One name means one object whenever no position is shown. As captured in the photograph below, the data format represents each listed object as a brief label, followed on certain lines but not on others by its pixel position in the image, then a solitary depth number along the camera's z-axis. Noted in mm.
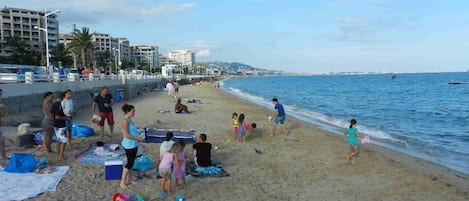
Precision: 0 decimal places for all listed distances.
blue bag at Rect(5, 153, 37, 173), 6965
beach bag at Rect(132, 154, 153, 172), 7691
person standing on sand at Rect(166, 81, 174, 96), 35906
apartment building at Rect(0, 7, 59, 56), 103938
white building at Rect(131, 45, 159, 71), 173162
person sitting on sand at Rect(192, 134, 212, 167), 8047
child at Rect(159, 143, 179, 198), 6332
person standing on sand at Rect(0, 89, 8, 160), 7744
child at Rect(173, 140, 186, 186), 6586
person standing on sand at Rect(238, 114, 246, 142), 11817
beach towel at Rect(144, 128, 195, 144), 10938
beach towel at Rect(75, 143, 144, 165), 8244
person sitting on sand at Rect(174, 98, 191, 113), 19495
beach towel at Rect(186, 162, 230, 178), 7667
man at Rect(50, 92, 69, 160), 7848
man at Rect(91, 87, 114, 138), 10234
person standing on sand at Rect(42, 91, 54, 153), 8005
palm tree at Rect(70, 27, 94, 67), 61219
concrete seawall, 13645
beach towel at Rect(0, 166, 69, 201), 5953
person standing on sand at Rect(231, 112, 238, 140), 12031
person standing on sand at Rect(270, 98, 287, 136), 13177
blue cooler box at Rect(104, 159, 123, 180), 7016
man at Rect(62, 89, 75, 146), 8967
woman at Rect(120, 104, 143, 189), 6117
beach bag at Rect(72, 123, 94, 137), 10719
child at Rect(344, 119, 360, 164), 9250
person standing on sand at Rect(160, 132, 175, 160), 6961
